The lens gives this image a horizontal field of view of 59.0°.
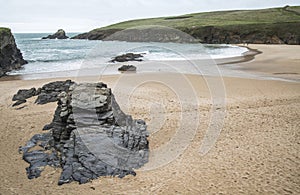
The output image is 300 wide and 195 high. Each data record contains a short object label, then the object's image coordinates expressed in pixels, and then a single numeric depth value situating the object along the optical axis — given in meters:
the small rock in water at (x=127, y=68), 27.65
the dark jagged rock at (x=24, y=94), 15.94
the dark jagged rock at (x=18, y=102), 14.96
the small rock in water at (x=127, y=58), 37.08
